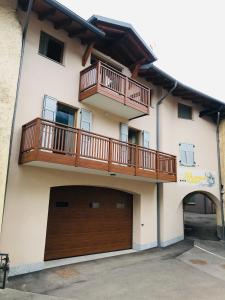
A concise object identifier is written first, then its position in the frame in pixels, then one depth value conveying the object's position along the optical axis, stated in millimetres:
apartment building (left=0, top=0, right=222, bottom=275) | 8570
